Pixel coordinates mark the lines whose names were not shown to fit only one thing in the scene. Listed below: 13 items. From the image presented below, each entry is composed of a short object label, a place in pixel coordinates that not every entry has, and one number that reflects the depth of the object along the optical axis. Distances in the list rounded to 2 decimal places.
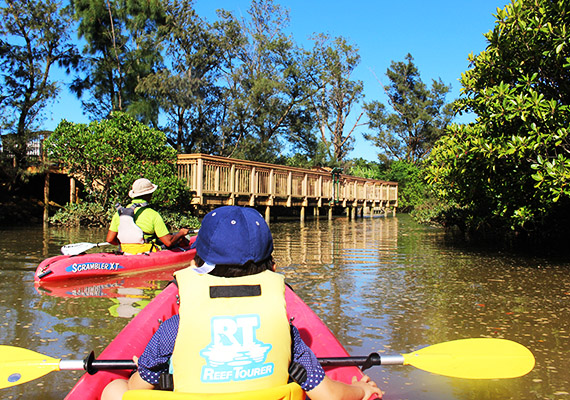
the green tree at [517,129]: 7.23
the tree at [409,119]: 47.53
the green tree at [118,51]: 22.80
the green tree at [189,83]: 24.36
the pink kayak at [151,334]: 2.44
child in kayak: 2.08
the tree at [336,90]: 35.69
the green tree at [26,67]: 17.42
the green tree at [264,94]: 28.16
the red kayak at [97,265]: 6.39
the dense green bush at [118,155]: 13.79
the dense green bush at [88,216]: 14.81
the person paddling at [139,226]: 6.79
